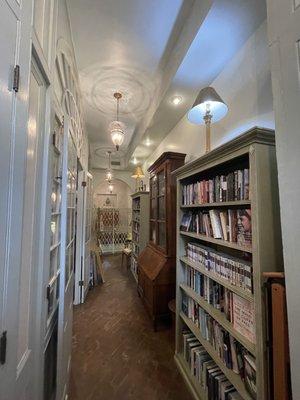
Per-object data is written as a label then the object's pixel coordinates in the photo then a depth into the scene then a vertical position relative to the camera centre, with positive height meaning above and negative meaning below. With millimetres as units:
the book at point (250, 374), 1094 -889
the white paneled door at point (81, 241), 3205 -424
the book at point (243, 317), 1131 -605
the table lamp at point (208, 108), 1562 +878
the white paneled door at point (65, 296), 1292 -580
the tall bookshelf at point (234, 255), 1045 -281
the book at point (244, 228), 1192 -80
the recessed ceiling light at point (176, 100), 2356 +1371
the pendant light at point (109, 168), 5827 +1476
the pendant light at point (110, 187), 7327 +1013
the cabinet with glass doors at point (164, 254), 2562 -521
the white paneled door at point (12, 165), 601 +163
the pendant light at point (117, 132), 2672 +1098
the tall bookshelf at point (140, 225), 3902 -206
